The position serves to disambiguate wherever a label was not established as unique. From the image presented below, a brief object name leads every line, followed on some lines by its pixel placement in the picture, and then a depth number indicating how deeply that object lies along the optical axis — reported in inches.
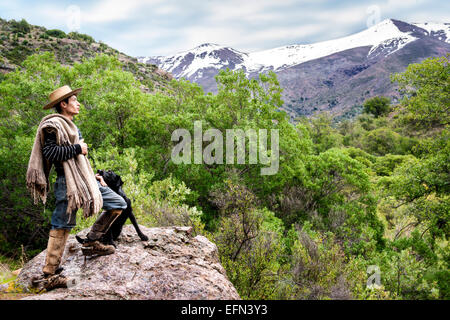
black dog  183.9
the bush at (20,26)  2329.0
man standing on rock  141.5
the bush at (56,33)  2544.3
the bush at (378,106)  2977.4
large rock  145.0
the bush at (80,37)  2686.5
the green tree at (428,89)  424.5
